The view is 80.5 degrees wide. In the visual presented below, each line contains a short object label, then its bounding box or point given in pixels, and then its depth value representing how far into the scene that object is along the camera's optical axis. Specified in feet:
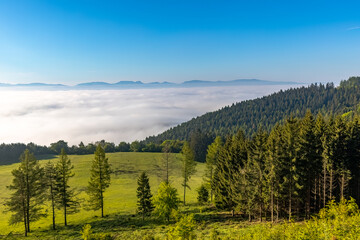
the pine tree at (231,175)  127.85
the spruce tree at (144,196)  141.89
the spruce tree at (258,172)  113.09
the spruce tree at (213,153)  178.32
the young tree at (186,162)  179.73
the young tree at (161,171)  277.54
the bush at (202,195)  166.40
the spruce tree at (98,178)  146.08
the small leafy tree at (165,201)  129.29
